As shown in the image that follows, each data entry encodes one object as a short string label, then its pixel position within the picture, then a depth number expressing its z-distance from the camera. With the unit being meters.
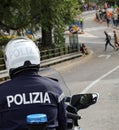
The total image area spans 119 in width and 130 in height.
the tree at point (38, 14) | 27.85
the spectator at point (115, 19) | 60.85
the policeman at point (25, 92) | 3.75
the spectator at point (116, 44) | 38.34
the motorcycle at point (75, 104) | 4.27
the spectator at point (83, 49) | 34.48
